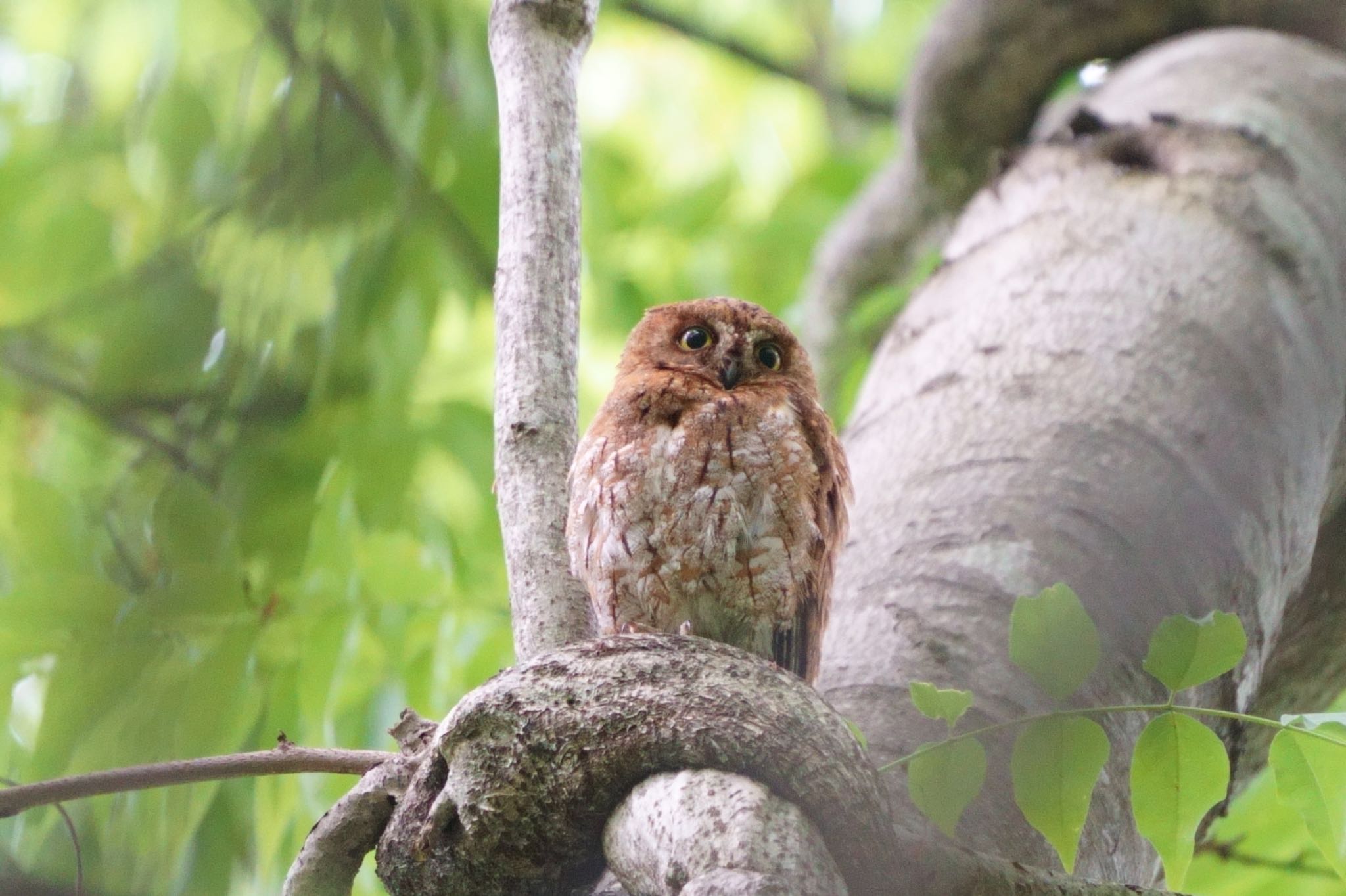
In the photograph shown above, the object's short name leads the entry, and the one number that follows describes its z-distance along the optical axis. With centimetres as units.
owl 989
